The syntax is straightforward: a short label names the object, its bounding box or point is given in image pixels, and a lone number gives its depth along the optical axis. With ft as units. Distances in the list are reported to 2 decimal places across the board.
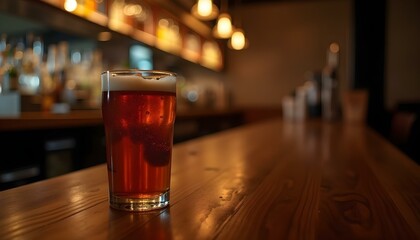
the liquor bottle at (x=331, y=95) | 10.36
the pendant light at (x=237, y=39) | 14.73
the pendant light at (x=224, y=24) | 12.84
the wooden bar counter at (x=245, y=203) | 1.30
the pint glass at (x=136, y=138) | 1.63
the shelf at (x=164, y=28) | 9.74
